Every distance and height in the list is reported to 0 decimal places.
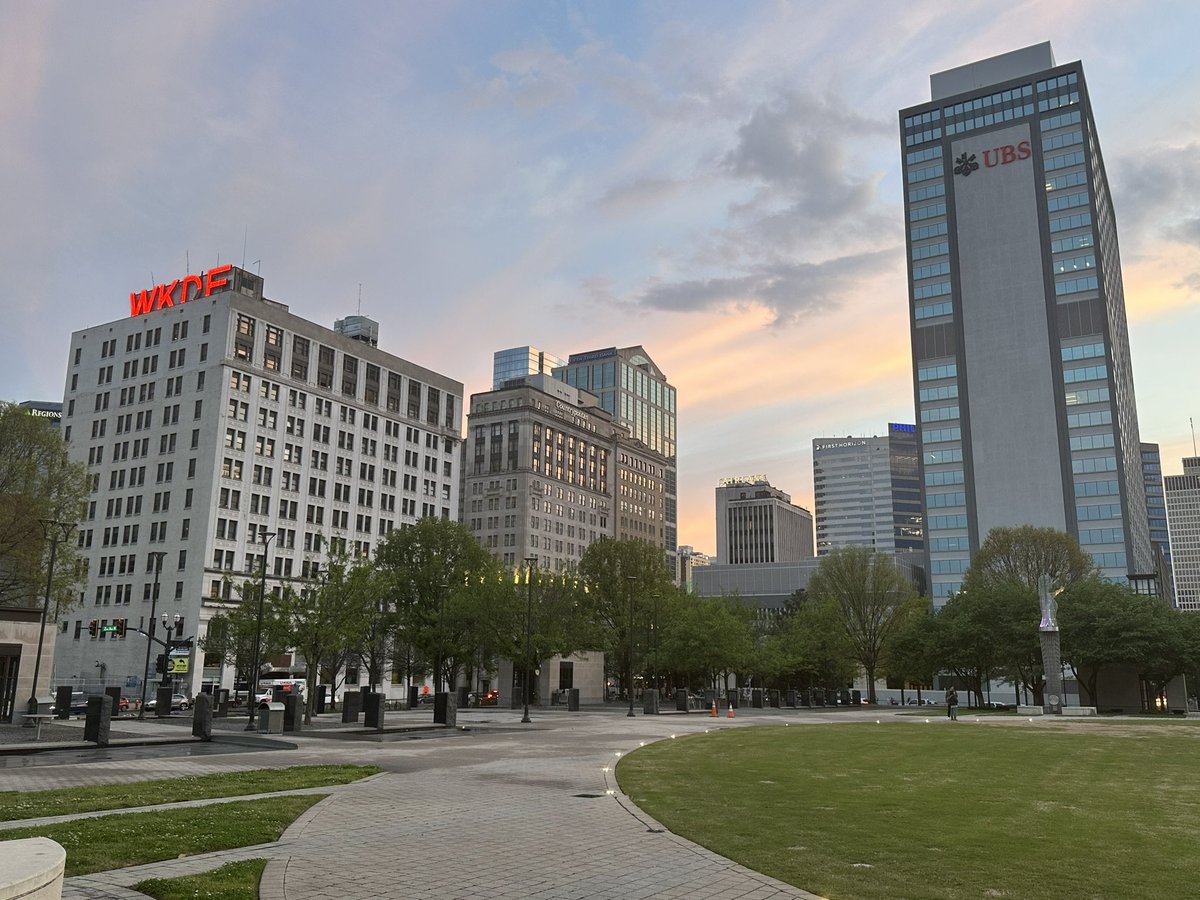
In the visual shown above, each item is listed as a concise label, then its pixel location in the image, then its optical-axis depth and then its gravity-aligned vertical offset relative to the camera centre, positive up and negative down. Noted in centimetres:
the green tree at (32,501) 5203 +794
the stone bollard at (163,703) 5262 -402
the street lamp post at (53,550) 4150 +426
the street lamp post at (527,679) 4813 -225
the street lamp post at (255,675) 4088 -191
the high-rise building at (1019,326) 13800 +5137
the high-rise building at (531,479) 16850 +3091
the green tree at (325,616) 4225 +94
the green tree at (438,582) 7481 +484
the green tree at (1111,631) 6388 +74
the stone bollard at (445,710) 4297 -354
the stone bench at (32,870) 488 -133
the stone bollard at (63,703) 4834 -384
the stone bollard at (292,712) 3612 -307
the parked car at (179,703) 6580 -517
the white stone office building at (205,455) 9819 +2166
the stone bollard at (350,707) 4441 -358
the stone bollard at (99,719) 2997 -285
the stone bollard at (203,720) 3254 -308
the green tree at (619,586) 8694 +521
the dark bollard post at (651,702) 6042 -435
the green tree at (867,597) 8969 +426
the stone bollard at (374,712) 3841 -324
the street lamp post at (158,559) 9812 +834
